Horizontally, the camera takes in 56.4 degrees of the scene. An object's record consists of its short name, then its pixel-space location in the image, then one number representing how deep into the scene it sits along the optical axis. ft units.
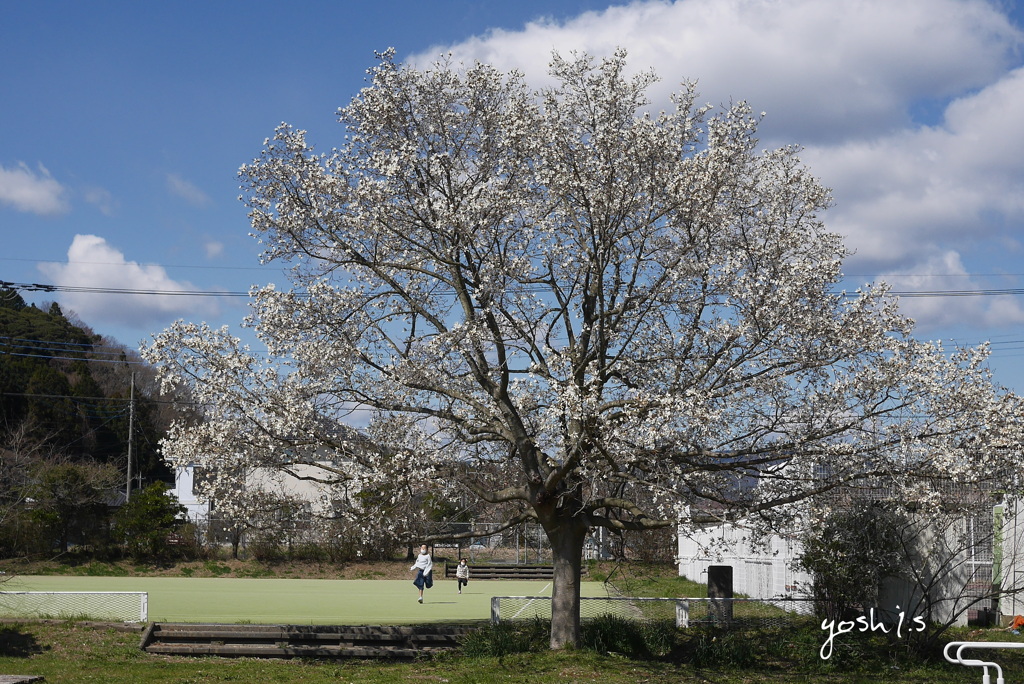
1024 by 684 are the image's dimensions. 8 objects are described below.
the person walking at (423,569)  79.97
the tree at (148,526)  117.60
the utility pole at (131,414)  146.51
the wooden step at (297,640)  50.90
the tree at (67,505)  115.96
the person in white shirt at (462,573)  93.84
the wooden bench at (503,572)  118.60
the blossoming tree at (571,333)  40.57
